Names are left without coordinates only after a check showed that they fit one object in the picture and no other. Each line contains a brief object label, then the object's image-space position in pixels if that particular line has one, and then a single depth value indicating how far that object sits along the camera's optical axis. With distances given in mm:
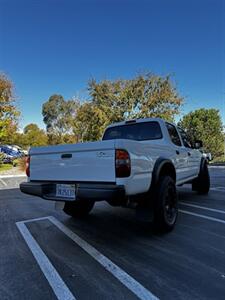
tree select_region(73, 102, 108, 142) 21807
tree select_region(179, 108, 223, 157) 30093
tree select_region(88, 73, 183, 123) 21852
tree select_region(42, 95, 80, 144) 33030
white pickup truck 2808
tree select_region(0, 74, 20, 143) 15861
